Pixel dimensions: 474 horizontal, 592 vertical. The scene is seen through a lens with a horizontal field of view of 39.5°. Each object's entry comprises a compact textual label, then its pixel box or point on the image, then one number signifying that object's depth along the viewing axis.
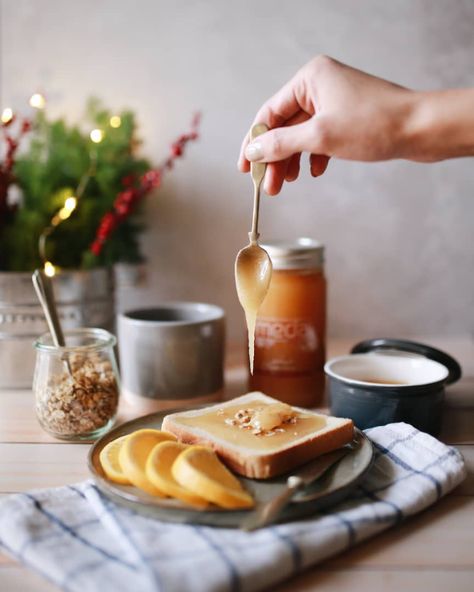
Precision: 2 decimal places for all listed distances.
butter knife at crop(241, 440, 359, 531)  0.66
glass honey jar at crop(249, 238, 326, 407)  1.05
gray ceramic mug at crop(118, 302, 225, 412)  1.06
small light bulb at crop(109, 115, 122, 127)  1.35
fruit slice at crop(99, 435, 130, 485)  0.74
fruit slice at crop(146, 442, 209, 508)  0.69
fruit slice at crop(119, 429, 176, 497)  0.71
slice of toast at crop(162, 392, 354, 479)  0.76
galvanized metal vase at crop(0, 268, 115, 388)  1.14
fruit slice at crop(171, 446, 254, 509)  0.68
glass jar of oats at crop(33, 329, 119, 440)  0.93
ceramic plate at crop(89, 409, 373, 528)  0.67
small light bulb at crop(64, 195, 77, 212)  1.21
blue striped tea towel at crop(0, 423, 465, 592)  0.58
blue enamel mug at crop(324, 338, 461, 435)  0.92
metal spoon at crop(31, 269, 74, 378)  0.98
